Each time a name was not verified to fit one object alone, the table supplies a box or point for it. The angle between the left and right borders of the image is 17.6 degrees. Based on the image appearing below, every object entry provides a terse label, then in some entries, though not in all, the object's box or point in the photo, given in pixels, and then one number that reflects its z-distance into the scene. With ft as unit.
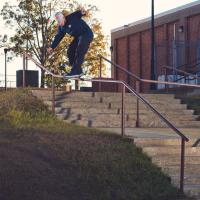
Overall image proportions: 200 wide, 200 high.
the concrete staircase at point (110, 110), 52.54
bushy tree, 138.00
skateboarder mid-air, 48.65
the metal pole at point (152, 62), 103.91
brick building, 118.83
